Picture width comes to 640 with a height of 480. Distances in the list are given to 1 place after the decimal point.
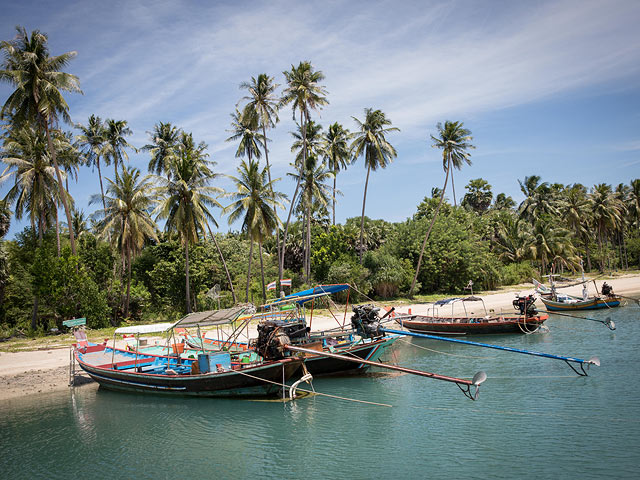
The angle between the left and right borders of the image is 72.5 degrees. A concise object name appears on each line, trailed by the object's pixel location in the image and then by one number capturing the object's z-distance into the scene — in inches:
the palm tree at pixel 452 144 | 1811.0
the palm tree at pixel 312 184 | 1739.7
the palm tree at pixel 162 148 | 1838.1
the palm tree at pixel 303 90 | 1581.0
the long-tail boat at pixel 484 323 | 1061.8
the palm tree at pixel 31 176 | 1212.5
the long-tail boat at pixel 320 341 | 747.5
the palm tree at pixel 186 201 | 1391.5
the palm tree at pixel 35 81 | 1146.7
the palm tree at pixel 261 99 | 1594.5
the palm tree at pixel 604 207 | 2370.8
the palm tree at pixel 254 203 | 1499.8
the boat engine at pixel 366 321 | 781.3
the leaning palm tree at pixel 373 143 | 1786.4
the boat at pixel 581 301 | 1328.7
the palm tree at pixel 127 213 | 1376.7
